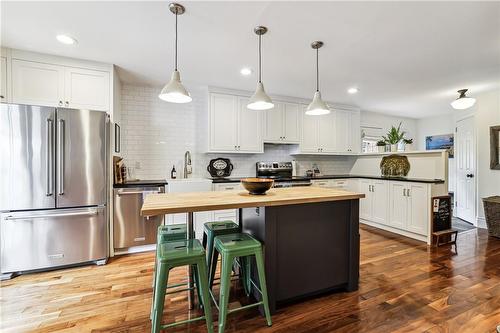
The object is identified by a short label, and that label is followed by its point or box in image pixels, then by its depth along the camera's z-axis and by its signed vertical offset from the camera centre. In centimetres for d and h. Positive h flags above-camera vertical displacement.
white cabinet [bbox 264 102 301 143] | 422 +80
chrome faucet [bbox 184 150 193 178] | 398 +3
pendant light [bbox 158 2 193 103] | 186 +64
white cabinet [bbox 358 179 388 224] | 410 -65
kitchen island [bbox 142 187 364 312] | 180 -57
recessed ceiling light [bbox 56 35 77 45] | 232 +131
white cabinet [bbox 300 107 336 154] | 454 +64
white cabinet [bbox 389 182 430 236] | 345 -66
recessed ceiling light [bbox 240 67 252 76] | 312 +131
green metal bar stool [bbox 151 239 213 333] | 145 -65
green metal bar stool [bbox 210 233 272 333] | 154 -65
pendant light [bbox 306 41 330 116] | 245 +65
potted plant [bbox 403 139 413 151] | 412 +36
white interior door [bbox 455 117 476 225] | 438 -10
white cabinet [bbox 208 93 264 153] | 382 +70
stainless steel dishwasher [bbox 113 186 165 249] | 298 -69
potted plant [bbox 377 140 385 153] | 467 +40
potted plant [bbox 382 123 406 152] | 423 +48
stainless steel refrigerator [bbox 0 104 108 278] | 239 -21
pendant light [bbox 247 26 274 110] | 220 +66
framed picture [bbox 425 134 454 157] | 573 +60
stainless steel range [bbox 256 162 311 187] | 401 -14
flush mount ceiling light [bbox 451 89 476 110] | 347 +95
